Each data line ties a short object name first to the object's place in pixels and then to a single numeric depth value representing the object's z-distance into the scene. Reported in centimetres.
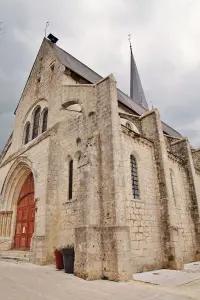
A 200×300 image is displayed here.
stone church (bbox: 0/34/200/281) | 618
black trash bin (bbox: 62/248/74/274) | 622
